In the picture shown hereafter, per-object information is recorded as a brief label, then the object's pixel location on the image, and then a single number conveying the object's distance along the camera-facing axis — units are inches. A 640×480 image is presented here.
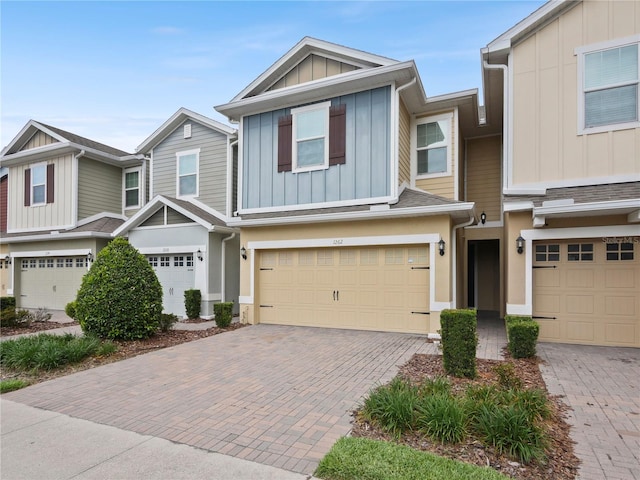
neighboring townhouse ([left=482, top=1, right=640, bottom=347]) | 299.4
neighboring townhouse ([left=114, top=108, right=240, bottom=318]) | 479.5
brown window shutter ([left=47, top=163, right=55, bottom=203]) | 603.8
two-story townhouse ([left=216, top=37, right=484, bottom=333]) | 357.4
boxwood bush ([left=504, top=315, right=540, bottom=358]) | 267.3
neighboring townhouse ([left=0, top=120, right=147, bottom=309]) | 581.9
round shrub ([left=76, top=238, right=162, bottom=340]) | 324.8
